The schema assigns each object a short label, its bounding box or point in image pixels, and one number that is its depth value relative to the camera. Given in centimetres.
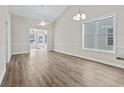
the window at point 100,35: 356
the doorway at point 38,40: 1014
